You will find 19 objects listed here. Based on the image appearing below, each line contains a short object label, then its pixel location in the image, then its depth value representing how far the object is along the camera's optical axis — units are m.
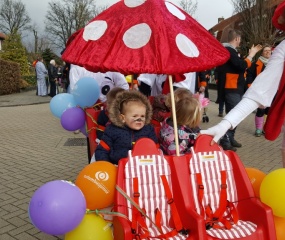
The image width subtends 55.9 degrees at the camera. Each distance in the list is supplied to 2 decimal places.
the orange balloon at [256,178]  2.02
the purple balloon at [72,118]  3.15
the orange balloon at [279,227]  1.79
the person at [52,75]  12.36
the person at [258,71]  5.16
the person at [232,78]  4.50
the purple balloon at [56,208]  1.60
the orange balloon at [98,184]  1.85
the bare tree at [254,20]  18.45
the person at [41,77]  12.81
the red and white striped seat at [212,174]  1.96
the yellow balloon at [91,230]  1.77
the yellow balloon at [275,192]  1.74
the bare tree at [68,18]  33.47
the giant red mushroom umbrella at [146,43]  1.80
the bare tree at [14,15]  38.46
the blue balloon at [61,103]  3.31
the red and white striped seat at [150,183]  1.91
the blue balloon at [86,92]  3.14
